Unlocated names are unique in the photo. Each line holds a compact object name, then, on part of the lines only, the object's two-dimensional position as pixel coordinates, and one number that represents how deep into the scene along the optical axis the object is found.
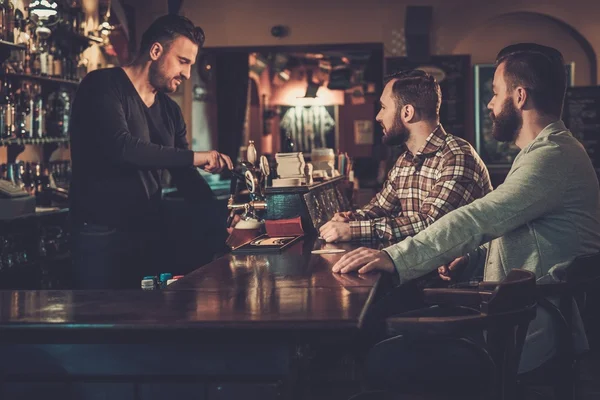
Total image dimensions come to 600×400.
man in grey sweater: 2.42
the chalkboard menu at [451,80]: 8.66
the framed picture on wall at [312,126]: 15.40
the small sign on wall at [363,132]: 14.92
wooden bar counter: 1.72
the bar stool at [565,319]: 2.38
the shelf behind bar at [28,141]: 5.55
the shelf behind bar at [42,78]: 5.74
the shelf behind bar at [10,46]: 5.16
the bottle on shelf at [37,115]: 6.07
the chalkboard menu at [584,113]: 7.84
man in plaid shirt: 3.51
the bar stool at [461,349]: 1.93
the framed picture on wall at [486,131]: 8.74
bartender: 3.29
